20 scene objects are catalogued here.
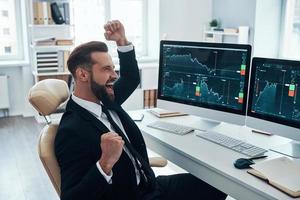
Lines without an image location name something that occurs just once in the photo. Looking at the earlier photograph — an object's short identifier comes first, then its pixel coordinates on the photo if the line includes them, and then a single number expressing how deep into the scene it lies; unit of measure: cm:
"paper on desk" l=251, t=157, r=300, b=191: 145
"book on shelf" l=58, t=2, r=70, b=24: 501
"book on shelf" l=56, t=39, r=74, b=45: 505
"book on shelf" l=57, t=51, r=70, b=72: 505
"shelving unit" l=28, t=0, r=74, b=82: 490
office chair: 154
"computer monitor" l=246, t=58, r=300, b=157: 183
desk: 150
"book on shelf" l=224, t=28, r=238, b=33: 513
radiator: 514
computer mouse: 162
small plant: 560
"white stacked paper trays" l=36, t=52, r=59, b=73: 498
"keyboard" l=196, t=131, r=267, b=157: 180
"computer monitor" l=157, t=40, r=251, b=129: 209
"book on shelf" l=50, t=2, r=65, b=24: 491
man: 142
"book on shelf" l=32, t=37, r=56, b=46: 494
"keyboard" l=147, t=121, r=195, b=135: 213
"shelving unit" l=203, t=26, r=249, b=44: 499
